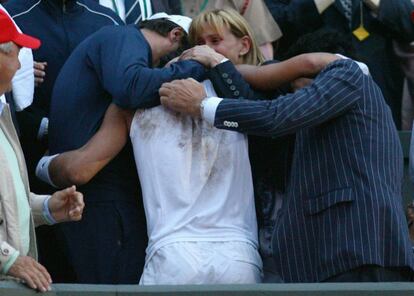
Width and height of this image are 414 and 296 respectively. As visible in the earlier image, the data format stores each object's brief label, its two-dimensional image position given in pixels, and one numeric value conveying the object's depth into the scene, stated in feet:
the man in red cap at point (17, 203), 35.56
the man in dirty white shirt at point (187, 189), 39.42
